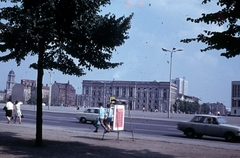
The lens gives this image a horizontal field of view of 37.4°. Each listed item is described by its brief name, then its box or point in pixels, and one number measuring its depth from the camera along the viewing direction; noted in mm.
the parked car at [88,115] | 30969
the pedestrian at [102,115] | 18781
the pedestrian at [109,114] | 18316
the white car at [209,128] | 20328
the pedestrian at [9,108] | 24328
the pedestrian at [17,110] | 25031
